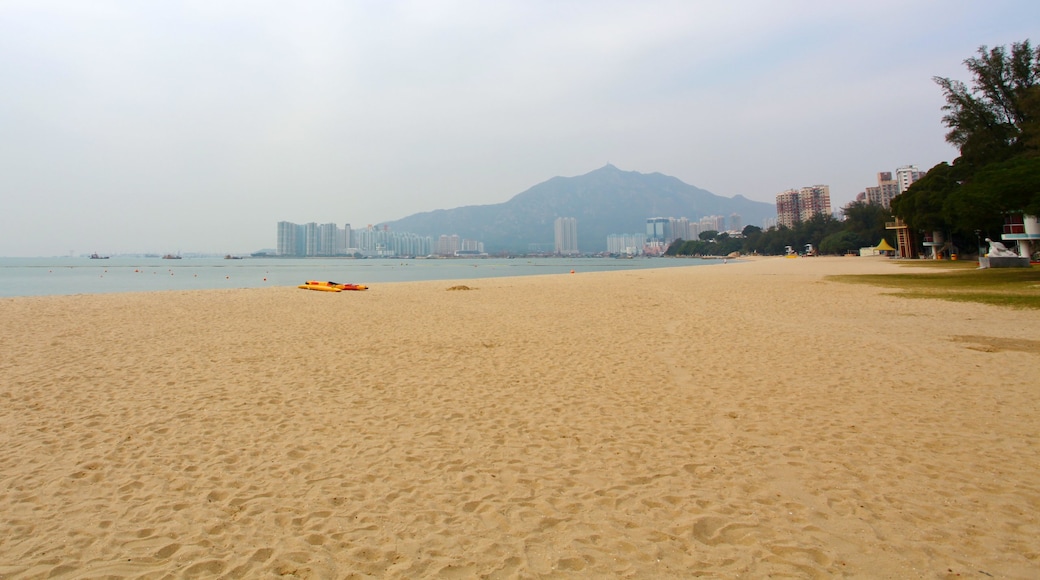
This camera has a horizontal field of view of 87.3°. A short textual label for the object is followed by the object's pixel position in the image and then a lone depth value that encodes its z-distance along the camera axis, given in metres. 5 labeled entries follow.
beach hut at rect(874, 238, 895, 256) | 70.75
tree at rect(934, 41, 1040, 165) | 35.84
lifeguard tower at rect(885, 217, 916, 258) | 58.38
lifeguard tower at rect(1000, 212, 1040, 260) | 33.81
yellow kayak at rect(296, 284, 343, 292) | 24.50
